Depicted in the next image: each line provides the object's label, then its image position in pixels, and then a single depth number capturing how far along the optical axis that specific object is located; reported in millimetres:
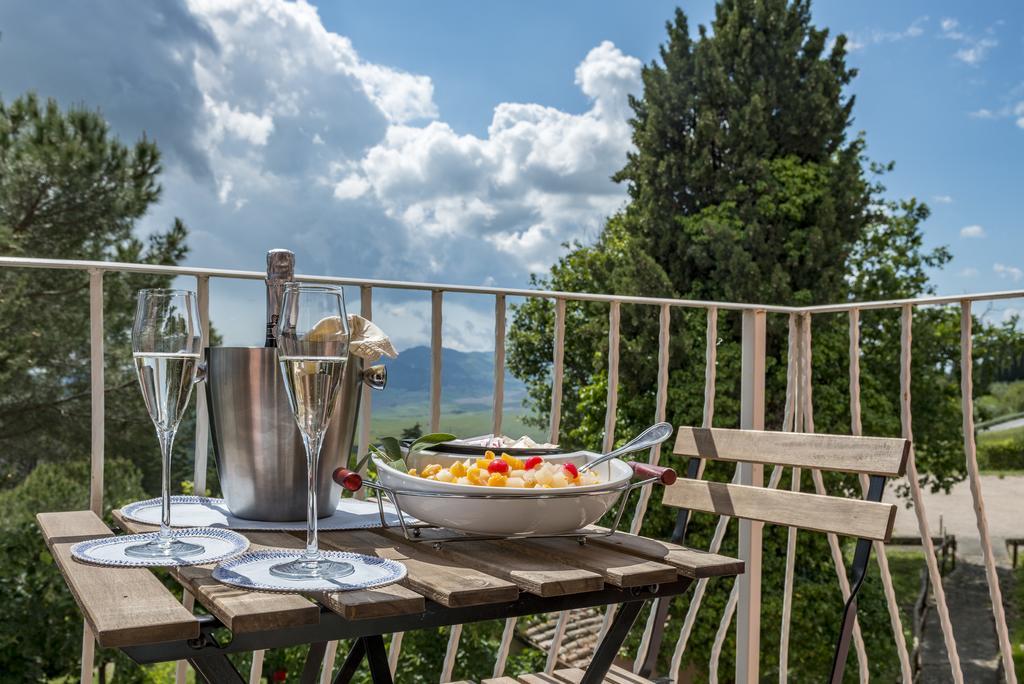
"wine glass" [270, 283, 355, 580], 887
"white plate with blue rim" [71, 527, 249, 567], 901
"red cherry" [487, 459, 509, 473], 1049
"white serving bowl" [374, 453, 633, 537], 1001
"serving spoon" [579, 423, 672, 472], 1159
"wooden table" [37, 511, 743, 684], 740
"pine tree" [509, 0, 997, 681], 11562
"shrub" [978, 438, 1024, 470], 21672
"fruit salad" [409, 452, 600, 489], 1027
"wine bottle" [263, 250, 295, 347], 1221
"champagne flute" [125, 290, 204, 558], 971
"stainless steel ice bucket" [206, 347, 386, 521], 1135
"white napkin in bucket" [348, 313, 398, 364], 1206
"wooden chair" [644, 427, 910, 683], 1286
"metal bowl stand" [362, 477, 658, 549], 1008
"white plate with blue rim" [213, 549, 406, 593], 812
